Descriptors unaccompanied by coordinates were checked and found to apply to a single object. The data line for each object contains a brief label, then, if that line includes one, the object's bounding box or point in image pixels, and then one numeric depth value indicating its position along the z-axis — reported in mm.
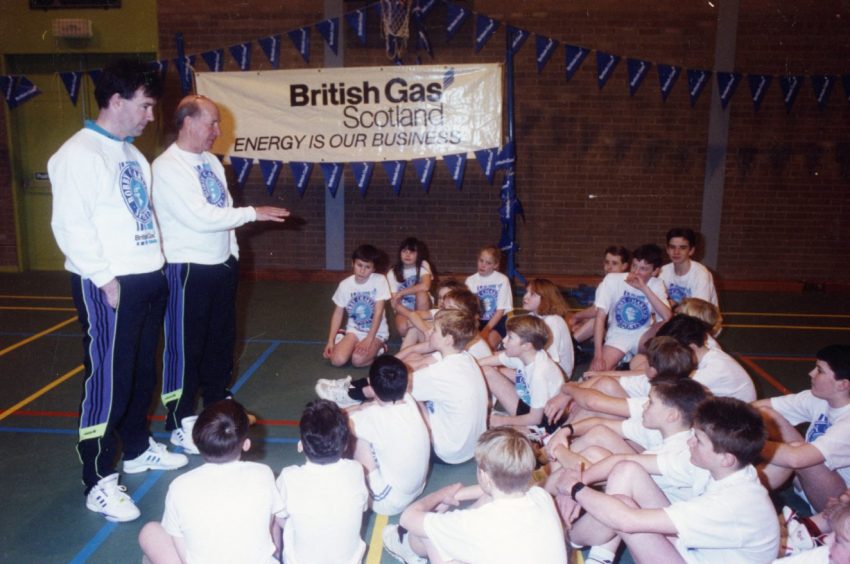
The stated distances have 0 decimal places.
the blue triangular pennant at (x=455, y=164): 8188
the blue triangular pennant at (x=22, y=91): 8000
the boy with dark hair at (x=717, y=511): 2162
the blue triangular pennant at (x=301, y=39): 8328
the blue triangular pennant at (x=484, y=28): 8164
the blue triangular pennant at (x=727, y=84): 8375
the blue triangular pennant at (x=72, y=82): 8102
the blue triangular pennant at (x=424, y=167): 8273
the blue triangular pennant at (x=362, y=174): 8828
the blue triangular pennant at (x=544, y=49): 8242
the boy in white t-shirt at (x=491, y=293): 5492
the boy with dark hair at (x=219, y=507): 2201
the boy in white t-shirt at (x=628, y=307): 5000
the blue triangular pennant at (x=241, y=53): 8414
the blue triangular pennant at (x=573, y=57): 8133
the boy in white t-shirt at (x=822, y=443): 2719
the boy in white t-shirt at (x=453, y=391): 3424
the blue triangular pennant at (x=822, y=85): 8141
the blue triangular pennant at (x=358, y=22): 8406
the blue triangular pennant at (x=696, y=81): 8238
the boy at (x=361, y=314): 5344
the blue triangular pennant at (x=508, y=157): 7668
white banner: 7770
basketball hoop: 8195
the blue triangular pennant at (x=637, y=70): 8414
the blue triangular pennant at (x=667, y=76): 8180
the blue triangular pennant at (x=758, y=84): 8227
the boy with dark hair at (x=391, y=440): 2963
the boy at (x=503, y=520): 2016
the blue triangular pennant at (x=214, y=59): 8445
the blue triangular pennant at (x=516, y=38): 7500
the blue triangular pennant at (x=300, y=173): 8656
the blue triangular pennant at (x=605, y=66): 8244
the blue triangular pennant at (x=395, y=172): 8438
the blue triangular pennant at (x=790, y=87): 8250
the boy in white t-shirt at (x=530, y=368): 3732
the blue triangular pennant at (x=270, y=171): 8445
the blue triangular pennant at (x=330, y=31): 8336
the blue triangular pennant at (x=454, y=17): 8192
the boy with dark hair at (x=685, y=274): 5334
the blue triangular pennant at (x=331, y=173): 8656
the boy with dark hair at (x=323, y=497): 2385
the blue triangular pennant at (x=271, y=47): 8484
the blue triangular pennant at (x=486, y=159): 8102
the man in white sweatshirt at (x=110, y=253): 2852
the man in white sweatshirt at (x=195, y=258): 3510
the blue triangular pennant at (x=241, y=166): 8250
